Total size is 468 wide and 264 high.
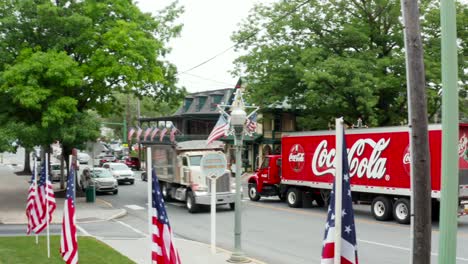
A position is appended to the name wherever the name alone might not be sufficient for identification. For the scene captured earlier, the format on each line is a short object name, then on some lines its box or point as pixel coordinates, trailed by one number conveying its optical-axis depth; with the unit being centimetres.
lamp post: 1280
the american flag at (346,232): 594
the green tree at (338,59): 2852
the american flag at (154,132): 4497
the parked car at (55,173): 4116
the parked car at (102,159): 6037
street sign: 1231
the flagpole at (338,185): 581
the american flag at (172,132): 4174
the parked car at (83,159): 6761
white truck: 2331
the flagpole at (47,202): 1301
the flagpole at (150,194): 882
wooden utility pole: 650
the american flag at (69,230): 1047
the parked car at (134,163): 5908
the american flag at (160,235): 872
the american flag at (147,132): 4619
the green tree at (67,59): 2367
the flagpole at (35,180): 1451
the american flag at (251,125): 3603
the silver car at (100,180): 3203
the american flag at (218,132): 2338
